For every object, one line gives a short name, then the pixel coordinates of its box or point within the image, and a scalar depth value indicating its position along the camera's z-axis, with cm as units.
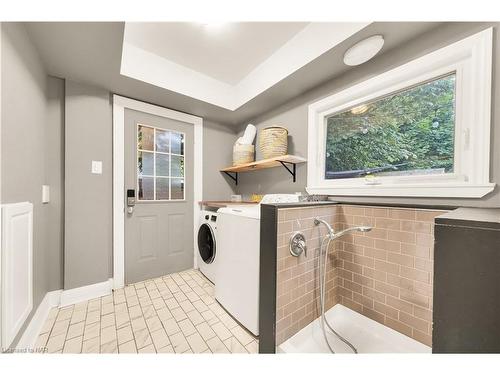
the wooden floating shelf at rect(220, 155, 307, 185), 187
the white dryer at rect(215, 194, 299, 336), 128
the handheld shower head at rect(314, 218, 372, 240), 105
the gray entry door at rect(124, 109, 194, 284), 206
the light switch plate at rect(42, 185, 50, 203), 151
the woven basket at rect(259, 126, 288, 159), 194
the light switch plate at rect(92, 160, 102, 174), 180
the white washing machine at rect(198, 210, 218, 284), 201
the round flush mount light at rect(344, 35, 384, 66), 124
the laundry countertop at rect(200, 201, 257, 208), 209
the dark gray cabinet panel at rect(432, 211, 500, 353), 45
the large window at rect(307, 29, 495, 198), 102
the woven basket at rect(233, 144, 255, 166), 240
